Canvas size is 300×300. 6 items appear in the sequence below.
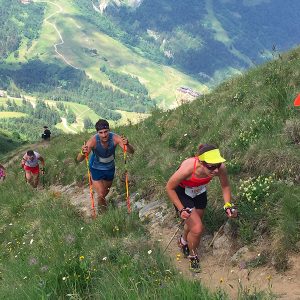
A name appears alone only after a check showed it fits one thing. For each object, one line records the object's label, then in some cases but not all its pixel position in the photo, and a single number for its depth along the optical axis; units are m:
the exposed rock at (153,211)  9.66
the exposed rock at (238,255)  7.10
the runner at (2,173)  18.53
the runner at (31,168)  16.89
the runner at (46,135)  35.88
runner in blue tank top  10.15
